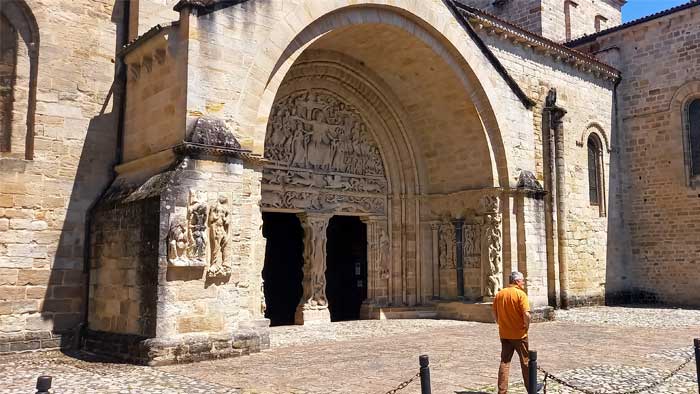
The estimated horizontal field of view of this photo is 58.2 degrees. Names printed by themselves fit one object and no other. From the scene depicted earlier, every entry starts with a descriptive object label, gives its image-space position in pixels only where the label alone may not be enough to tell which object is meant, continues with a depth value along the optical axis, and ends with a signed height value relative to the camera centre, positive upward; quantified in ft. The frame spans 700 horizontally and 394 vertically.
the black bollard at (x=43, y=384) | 12.28 -2.52
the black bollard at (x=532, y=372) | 15.46 -2.88
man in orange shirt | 19.66 -2.08
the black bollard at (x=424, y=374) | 14.69 -2.80
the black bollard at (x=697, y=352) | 18.20 -2.79
